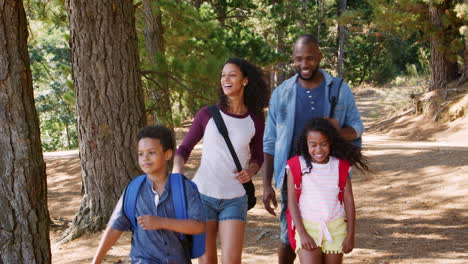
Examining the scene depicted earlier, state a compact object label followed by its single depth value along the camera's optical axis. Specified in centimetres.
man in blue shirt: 331
